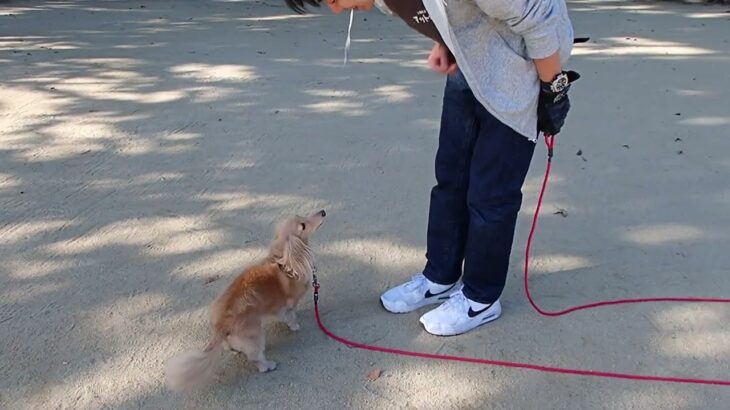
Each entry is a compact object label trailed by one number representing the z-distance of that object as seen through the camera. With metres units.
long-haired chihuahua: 1.95
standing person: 1.83
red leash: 2.12
